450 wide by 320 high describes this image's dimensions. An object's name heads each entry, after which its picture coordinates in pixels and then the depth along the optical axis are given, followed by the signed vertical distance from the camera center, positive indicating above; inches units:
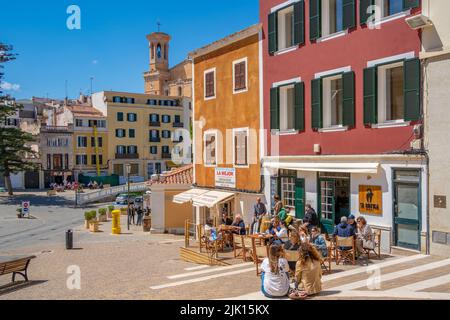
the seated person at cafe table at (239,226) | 667.4 -104.4
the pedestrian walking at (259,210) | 707.1 -90.8
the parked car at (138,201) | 1784.0 -187.2
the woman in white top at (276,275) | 384.5 -99.6
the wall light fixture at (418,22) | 538.6 +139.2
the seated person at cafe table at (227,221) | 717.9 -103.8
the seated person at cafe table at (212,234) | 667.5 -115.8
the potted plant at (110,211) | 1716.0 -209.8
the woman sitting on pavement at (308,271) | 392.8 -97.6
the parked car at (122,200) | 1972.2 -197.9
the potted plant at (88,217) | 1395.9 -188.8
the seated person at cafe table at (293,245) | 447.5 -87.1
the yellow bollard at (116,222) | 1227.9 -177.5
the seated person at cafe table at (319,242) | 518.3 -98.7
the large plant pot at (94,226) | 1311.5 -200.1
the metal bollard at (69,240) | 914.7 -165.0
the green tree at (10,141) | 2198.0 +51.5
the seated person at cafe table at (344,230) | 527.2 -87.8
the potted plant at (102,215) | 1593.3 -208.7
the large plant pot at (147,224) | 1252.0 -186.7
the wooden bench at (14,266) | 559.8 -132.7
